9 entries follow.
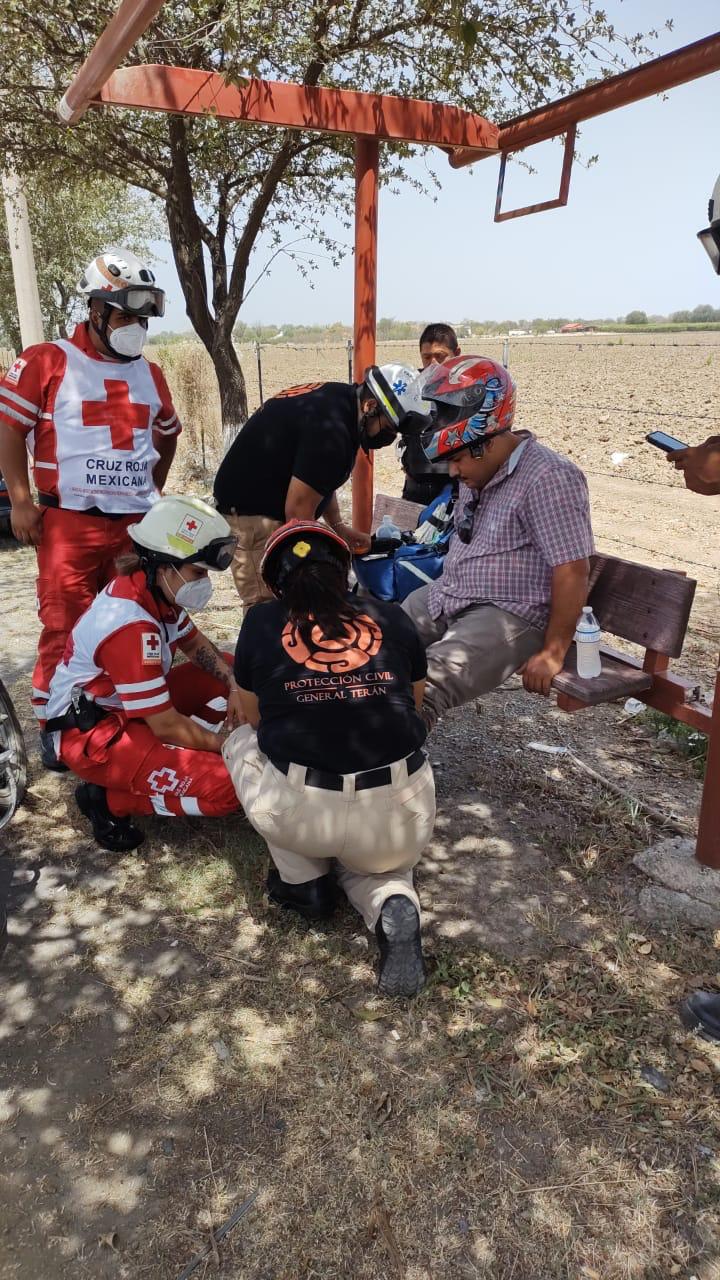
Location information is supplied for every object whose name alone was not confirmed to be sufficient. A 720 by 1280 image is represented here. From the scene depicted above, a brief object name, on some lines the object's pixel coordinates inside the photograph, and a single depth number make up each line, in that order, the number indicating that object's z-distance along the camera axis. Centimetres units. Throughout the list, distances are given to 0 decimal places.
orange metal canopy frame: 397
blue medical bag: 440
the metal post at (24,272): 1174
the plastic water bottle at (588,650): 343
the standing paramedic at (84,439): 386
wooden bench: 324
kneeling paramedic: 332
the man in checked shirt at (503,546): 336
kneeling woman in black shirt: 264
